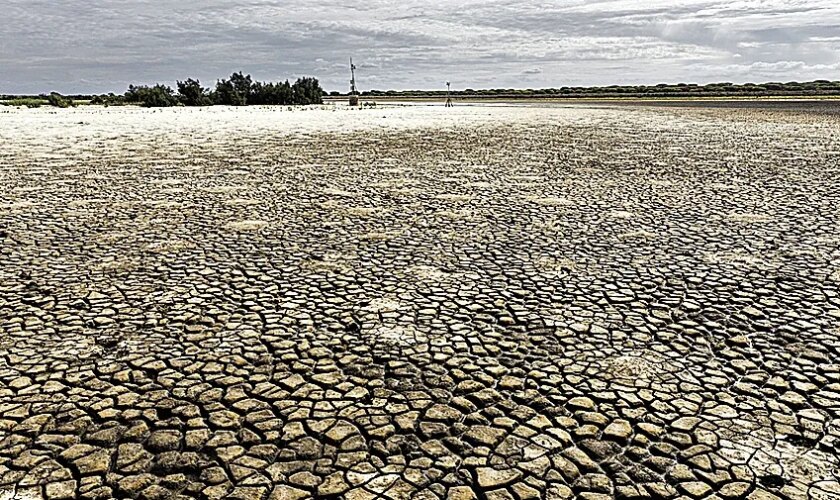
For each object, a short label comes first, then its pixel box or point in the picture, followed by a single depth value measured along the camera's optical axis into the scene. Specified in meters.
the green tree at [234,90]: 54.50
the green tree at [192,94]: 51.19
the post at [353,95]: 54.13
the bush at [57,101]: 43.31
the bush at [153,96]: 47.72
